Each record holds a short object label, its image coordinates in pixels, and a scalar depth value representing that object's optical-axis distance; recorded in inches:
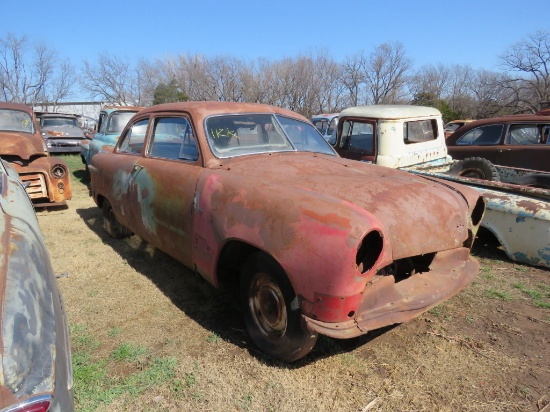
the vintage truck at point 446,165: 161.5
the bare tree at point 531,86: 1109.7
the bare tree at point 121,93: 1317.7
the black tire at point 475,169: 232.7
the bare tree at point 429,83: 1413.6
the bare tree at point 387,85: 1359.5
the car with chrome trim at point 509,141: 266.8
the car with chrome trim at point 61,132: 516.1
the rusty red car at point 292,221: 84.2
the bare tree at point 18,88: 1203.8
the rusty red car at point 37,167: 239.1
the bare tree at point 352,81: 1328.7
